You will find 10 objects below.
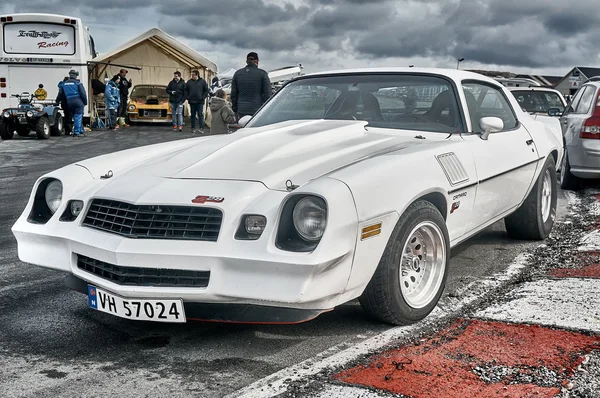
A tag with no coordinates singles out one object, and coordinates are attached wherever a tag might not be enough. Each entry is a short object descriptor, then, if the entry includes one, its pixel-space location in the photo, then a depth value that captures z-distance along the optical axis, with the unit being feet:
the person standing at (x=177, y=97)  71.61
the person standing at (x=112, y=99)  71.57
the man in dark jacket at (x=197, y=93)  67.26
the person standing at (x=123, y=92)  75.56
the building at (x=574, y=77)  257.55
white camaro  10.48
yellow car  81.92
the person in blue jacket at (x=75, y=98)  61.63
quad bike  57.98
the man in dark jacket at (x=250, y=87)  34.19
